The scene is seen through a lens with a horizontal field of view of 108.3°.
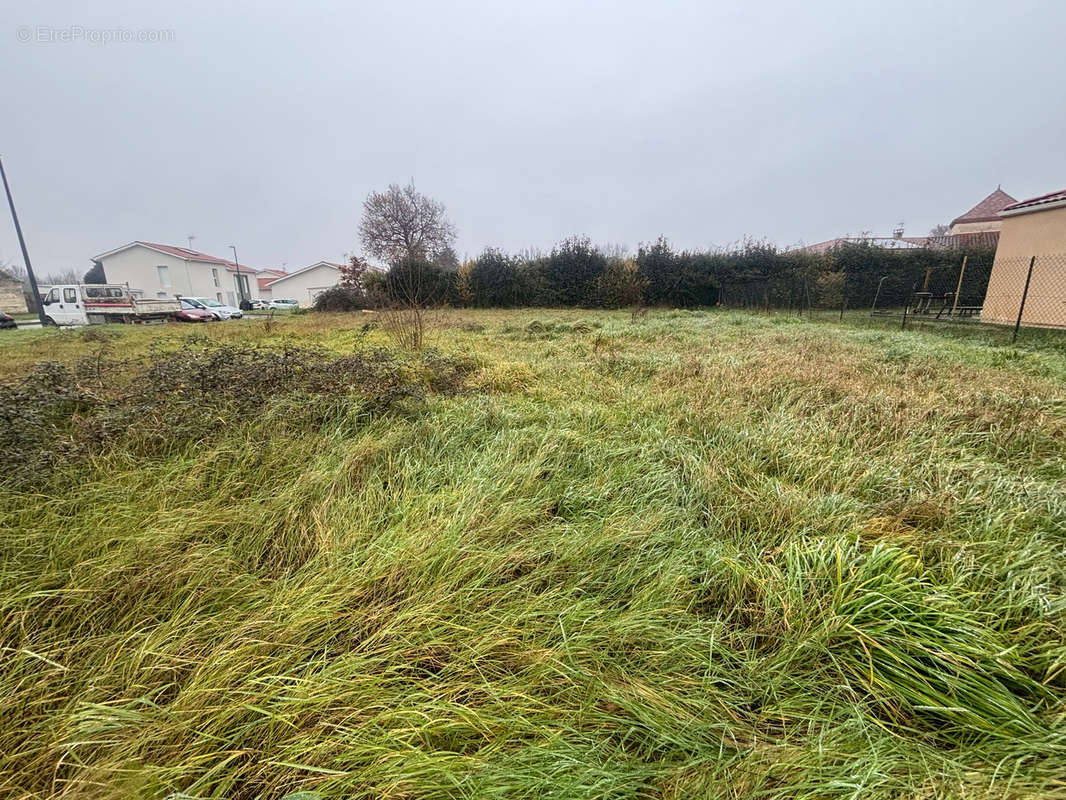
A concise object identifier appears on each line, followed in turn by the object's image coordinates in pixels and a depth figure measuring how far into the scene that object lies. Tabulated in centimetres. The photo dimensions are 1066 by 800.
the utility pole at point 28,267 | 1470
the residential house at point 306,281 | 3347
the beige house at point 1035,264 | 802
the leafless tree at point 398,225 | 2355
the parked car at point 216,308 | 1972
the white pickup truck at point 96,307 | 1545
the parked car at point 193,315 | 1755
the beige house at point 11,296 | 2345
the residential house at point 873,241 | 1561
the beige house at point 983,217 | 2736
